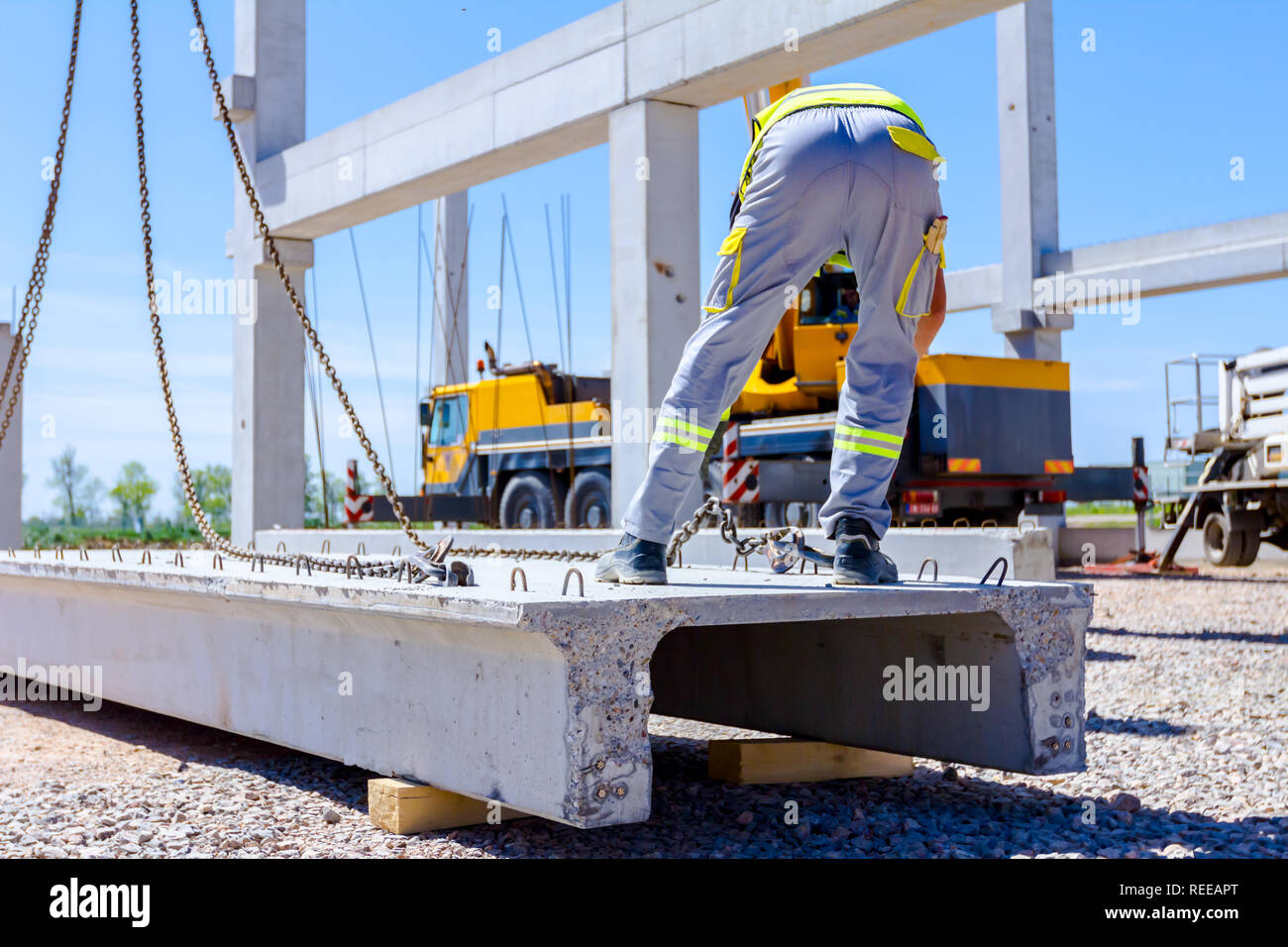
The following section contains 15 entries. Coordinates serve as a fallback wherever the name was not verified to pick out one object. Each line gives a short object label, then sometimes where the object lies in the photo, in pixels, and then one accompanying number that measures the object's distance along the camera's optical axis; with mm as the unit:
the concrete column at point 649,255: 8195
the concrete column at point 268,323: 11906
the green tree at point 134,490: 27797
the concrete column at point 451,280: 20109
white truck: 14109
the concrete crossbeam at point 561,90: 7324
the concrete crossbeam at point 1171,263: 14359
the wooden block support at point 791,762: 3629
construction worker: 3078
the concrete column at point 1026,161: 17203
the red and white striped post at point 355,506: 16344
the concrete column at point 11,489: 10484
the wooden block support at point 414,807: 2922
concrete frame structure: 7523
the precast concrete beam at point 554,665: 2473
